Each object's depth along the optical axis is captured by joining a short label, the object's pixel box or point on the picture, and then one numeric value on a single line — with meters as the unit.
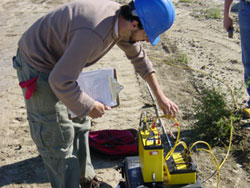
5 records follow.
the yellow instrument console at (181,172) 2.66
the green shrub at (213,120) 3.94
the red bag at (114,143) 3.78
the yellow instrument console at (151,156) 2.55
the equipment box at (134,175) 2.70
